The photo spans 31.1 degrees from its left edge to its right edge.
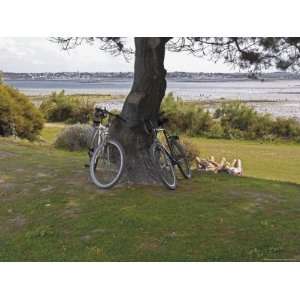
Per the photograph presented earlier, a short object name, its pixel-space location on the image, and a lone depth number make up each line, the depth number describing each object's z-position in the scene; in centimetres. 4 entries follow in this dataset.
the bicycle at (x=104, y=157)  588
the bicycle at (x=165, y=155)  600
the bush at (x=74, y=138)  955
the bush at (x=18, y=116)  827
